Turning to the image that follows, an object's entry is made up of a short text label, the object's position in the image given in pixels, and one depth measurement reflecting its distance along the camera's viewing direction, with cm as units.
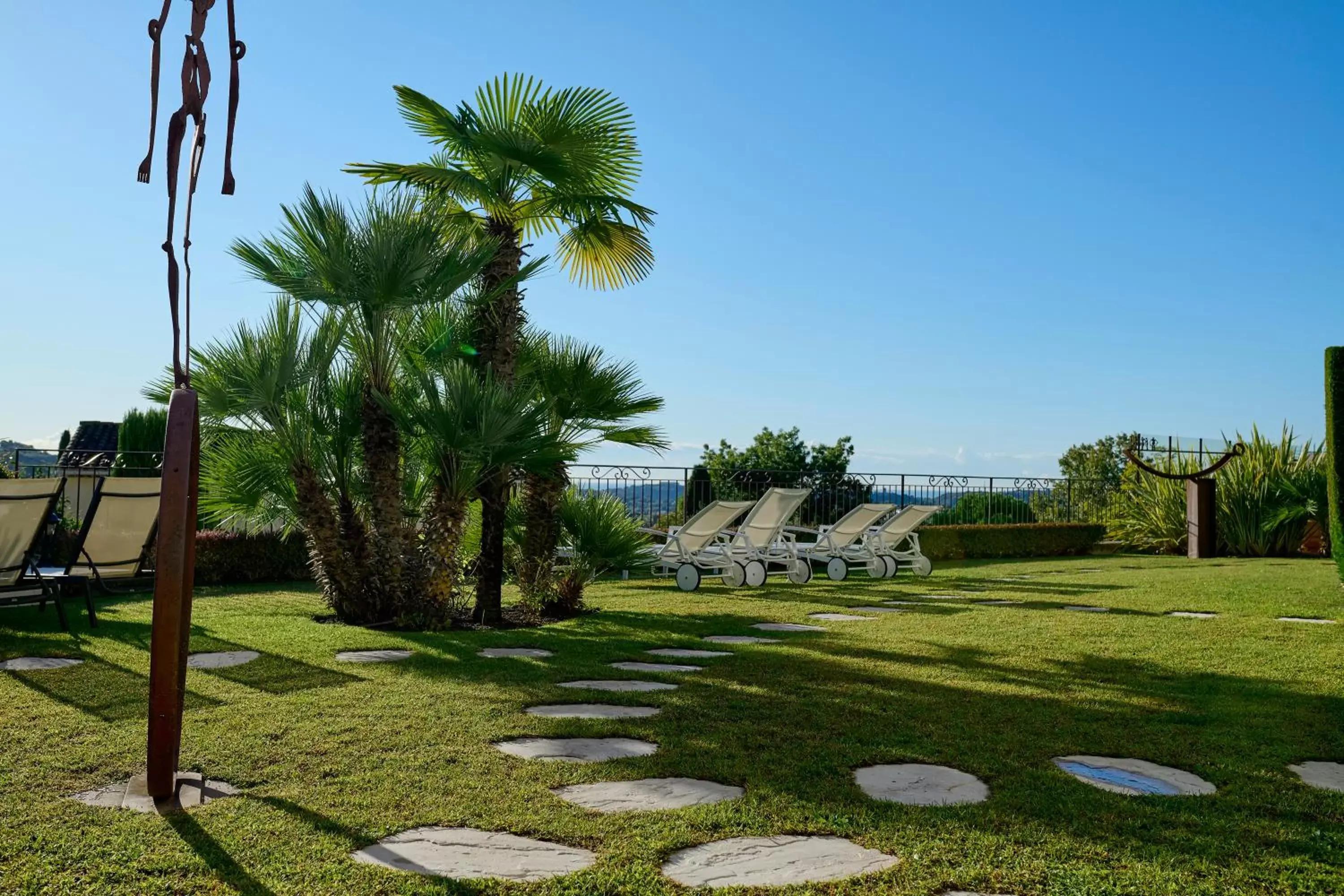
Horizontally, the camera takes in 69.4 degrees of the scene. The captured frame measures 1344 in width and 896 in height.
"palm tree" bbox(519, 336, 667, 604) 828
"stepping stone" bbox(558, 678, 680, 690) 466
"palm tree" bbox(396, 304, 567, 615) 679
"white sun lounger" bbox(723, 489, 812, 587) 1123
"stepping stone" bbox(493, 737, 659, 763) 336
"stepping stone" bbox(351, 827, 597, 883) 231
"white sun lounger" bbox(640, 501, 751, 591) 1084
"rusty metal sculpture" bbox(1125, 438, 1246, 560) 1597
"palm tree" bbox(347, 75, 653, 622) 774
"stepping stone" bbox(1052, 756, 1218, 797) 305
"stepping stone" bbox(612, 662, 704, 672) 526
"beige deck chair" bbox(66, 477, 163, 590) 695
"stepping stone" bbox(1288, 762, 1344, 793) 316
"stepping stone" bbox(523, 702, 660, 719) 402
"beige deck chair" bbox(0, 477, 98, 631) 593
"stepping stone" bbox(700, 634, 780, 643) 657
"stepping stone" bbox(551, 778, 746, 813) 283
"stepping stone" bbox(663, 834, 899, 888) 229
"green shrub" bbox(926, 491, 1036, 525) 1912
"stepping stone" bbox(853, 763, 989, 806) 292
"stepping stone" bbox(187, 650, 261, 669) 504
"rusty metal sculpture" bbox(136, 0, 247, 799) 274
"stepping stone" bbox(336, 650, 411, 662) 540
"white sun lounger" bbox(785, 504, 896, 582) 1223
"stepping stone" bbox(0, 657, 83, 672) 495
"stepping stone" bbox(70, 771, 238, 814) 276
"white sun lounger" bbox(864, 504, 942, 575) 1231
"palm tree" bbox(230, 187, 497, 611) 687
